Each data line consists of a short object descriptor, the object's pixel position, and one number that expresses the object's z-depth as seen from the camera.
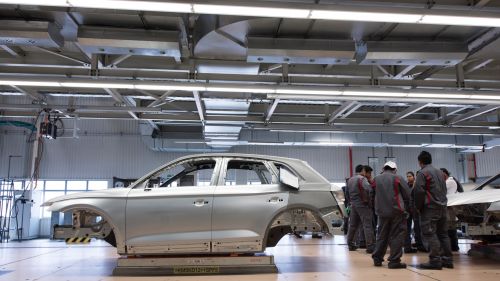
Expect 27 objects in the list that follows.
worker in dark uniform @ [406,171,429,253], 7.29
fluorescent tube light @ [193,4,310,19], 4.47
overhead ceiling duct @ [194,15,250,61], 5.61
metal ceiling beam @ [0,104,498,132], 10.88
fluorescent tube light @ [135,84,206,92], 7.65
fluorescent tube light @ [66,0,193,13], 4.34
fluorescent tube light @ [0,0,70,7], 4.32
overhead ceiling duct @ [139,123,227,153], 15.21
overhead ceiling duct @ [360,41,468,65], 6.42
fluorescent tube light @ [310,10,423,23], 4.62
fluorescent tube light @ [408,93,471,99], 8.24
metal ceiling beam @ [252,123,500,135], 12.55
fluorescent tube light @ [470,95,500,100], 8.32
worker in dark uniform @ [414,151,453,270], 5.39
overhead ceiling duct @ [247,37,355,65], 6.34
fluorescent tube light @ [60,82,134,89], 7.41
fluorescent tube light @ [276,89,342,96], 7.92
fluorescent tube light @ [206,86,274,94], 7.82
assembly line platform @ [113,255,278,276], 5.23
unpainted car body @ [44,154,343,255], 5.25
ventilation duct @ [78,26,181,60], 6.04
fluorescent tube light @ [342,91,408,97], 8.20
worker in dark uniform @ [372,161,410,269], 5.45
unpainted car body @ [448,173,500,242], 5.59
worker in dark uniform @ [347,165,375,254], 6.99
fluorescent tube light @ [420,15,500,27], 4.72
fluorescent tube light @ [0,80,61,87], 7.41
